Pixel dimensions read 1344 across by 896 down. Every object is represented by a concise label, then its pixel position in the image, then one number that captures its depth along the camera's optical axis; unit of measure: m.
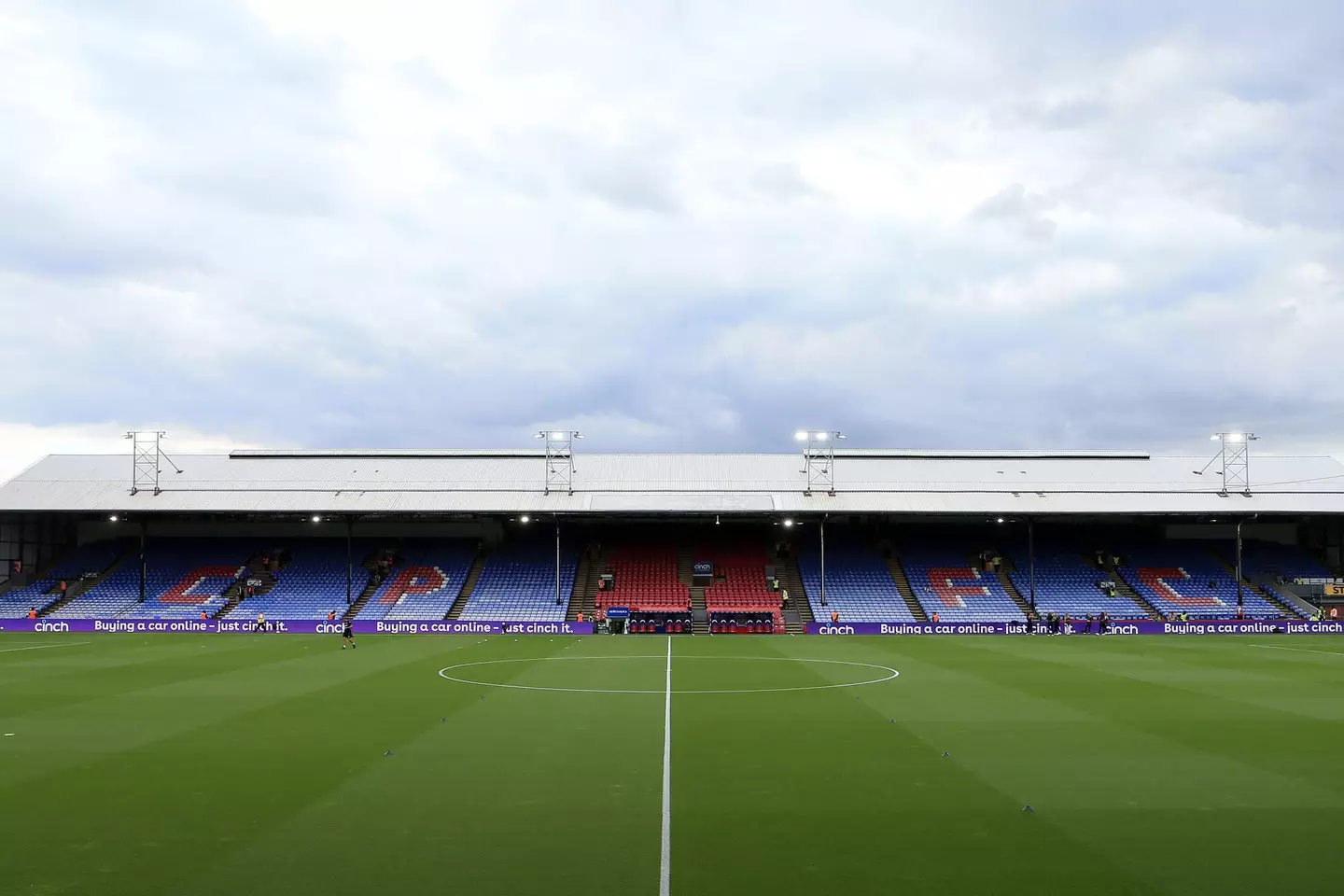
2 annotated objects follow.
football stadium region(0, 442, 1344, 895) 11.47
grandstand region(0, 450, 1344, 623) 62.19
